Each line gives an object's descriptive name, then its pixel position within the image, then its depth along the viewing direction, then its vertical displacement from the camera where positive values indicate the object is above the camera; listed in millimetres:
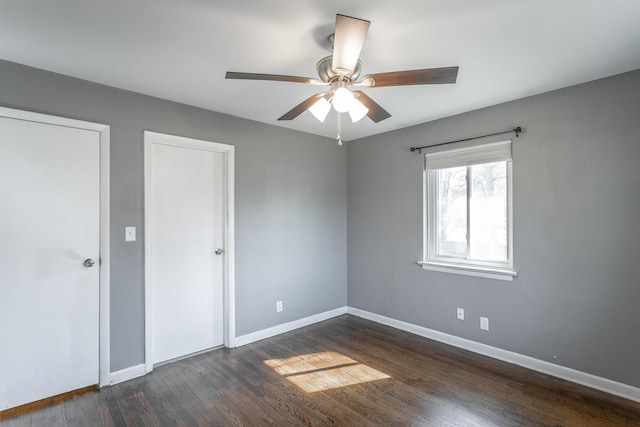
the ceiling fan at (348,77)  1497 +757
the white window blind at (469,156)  3030 +601
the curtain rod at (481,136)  2891 +763
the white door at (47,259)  2205 -298
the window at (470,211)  3068 +52
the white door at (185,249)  2906 -297
